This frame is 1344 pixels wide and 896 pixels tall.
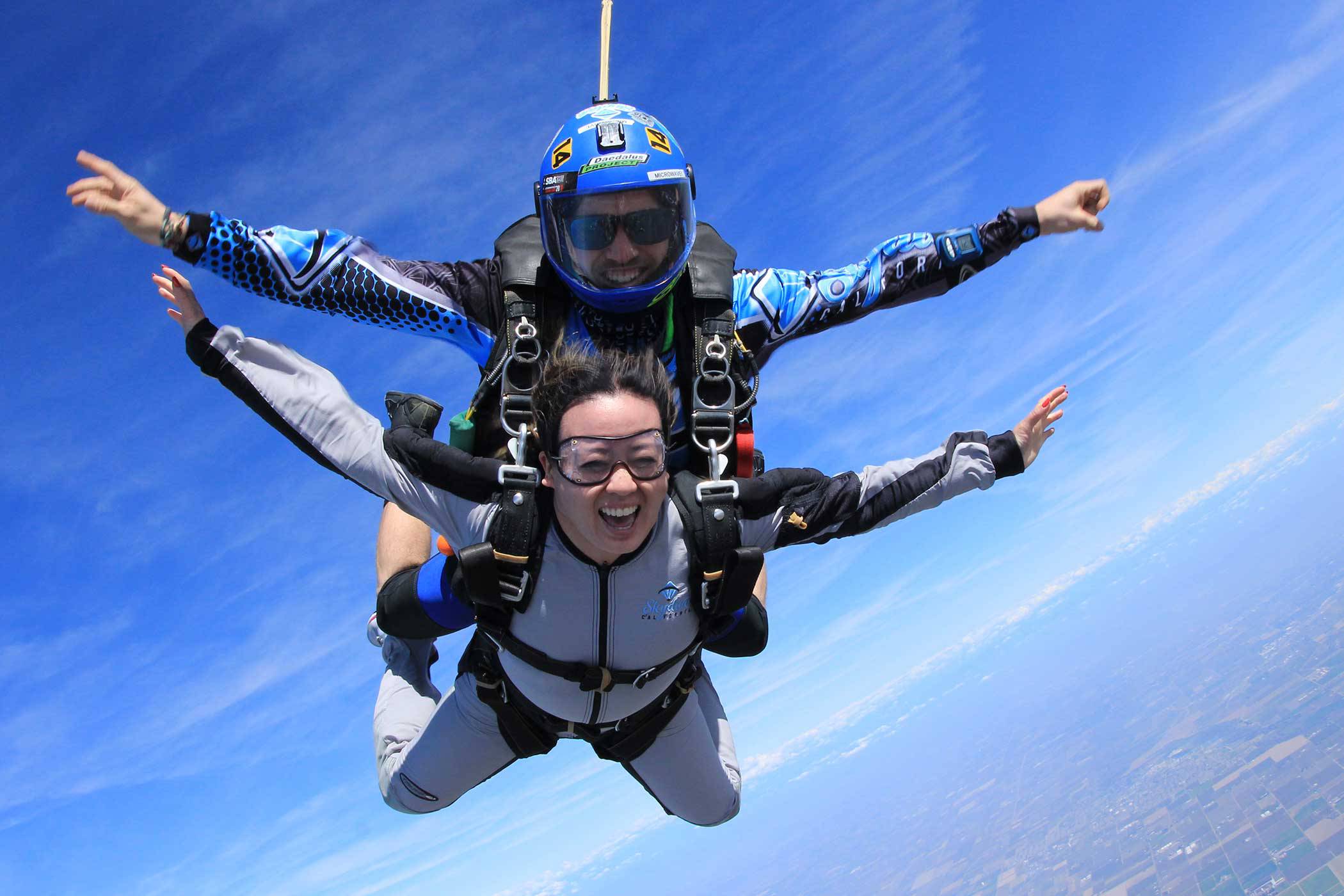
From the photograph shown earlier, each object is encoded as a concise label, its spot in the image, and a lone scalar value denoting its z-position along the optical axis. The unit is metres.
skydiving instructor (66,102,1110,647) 3.02
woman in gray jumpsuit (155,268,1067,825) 2.52
